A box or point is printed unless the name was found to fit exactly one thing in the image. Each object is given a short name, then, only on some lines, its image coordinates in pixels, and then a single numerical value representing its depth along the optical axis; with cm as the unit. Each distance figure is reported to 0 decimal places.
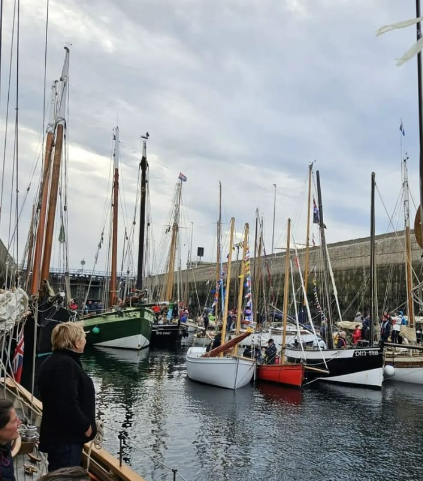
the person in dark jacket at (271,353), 2372
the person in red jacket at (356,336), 3044
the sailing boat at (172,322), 3966
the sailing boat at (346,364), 2228
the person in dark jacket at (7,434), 314
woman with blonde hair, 416
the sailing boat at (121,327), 3366
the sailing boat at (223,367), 2050
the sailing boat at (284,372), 2144
